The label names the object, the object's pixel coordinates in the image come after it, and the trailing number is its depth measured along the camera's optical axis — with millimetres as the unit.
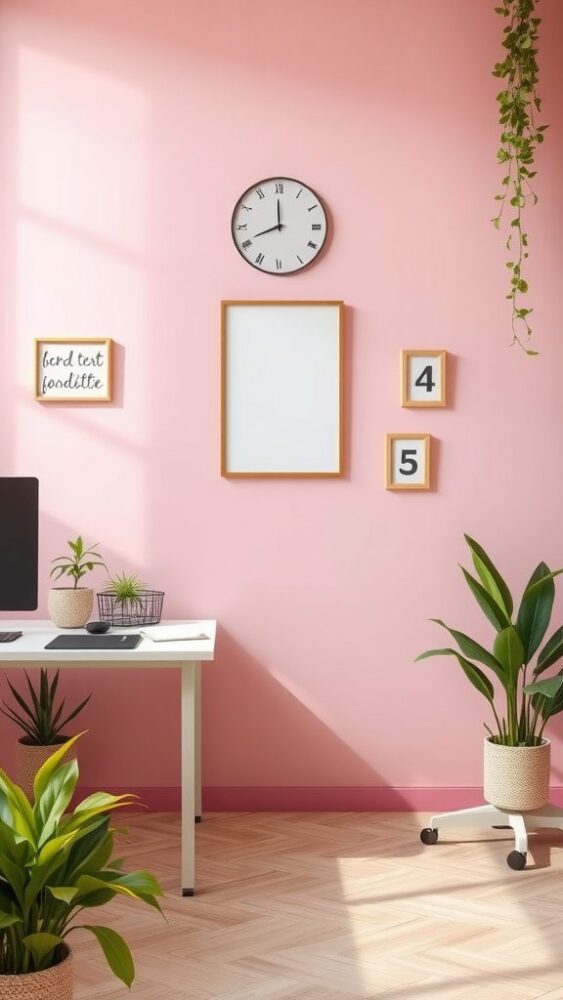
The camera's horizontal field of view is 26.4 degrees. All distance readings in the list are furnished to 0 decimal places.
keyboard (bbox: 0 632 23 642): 3492
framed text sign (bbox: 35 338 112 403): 4145
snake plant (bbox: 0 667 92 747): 3871
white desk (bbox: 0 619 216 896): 3246
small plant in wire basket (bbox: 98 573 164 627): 3914
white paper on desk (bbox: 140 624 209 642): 3488
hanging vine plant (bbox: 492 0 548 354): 3900
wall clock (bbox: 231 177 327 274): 4152
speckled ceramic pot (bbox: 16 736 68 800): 3857
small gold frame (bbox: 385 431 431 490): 4156
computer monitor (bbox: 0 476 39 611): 3611
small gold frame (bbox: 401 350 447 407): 4156
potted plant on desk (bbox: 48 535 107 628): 3783
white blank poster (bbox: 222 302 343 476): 4152
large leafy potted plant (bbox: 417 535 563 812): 3684
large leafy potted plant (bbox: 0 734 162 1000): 2203
